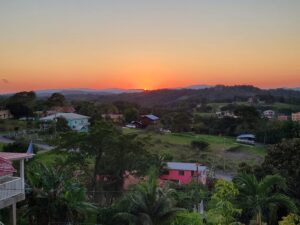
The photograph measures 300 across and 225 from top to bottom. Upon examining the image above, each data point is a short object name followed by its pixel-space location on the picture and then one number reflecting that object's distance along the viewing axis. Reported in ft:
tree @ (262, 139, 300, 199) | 47.25
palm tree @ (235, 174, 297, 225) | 34.75
